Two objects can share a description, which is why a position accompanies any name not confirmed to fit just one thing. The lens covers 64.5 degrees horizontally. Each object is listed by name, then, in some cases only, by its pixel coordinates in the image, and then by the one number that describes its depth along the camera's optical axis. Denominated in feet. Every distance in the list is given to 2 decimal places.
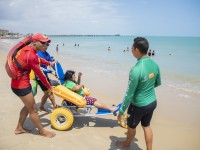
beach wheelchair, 10.91
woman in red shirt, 8.87
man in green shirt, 7.40
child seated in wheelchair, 11.45
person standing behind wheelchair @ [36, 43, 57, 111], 12.40
